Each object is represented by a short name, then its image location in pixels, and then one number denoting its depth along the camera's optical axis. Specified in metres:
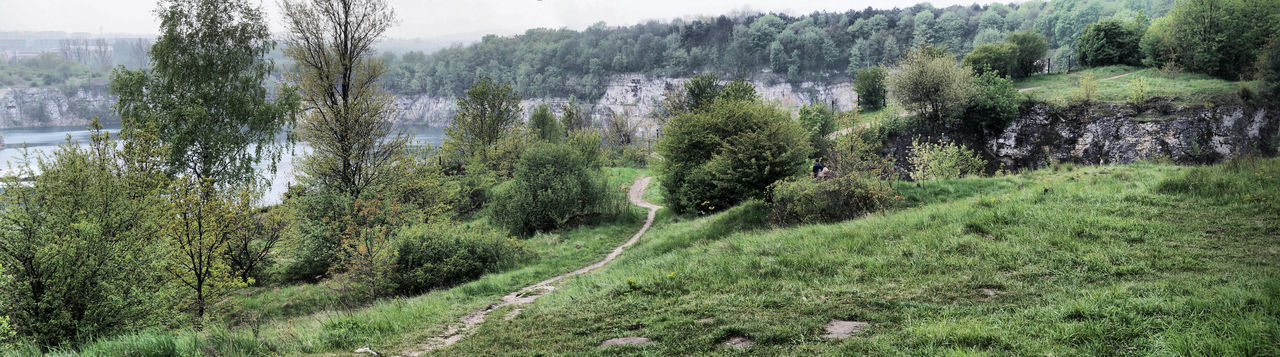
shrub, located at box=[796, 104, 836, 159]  34.74
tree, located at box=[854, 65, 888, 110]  51.84
